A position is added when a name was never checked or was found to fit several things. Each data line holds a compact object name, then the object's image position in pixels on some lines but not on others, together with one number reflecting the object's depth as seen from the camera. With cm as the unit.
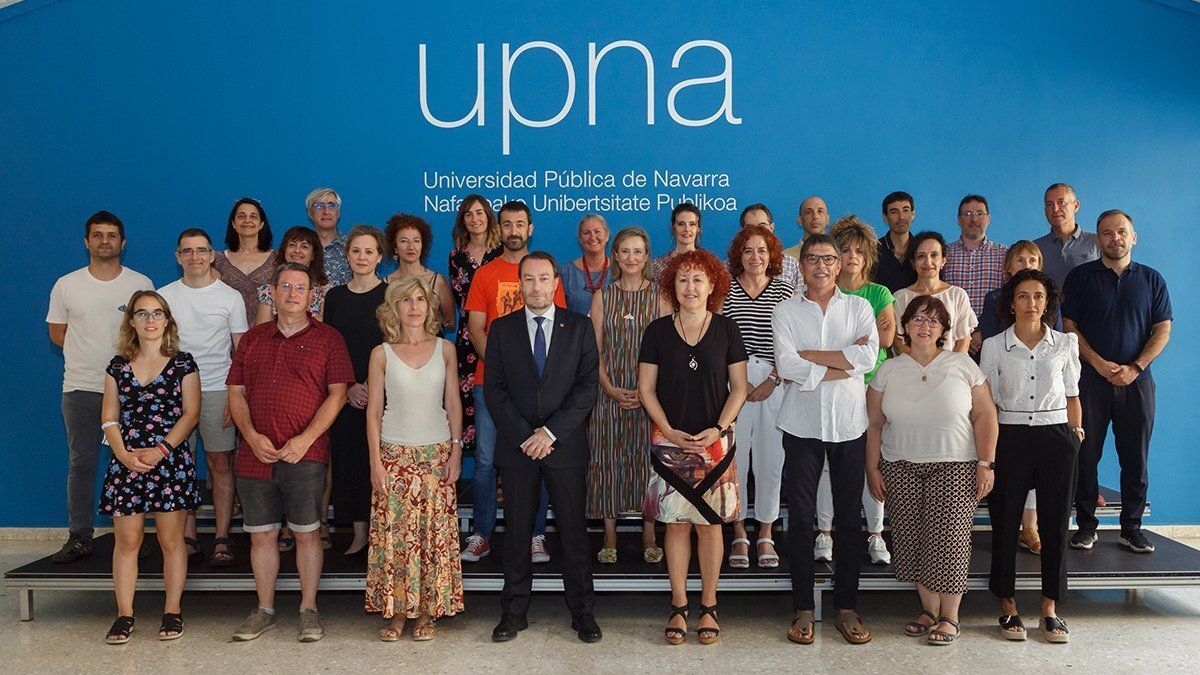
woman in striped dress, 422
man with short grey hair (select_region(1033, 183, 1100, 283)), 504
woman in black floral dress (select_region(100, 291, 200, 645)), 390
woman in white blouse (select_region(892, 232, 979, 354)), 430
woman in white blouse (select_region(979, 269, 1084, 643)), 387
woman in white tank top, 386
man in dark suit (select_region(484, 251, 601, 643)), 382
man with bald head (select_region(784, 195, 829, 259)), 519
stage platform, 415
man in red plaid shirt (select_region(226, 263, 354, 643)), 389
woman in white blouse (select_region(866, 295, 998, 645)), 382
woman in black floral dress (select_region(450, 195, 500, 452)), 460
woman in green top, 420
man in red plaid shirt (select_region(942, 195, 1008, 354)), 503
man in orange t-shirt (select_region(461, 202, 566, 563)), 432
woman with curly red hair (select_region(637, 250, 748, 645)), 375
